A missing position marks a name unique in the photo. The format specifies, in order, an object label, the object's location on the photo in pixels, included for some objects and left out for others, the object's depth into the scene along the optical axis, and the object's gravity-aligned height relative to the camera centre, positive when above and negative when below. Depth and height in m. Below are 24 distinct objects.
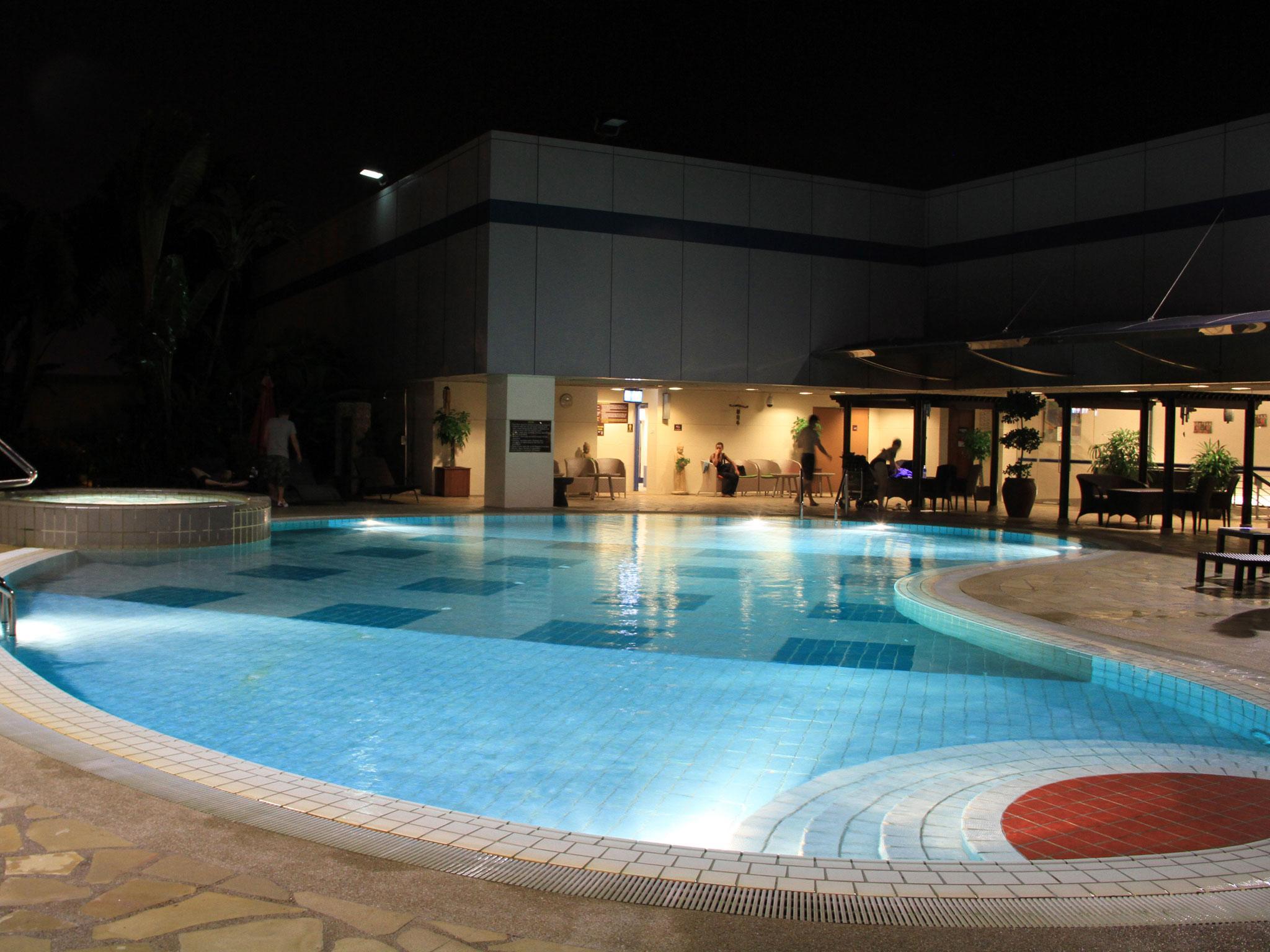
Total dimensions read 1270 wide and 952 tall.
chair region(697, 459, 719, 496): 23.67 -0.51
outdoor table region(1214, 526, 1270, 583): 9.58 -0.69
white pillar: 18.05 +0.08
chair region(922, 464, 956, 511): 18.88 -0.46
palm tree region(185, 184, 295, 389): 19.23 +4.32
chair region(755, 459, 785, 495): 23.81 -0.42
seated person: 22.73 -0.36
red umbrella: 17.81 +0.62
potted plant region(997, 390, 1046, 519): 17.31 +0.22
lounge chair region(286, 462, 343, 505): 17.78 -0.67
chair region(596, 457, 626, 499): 22.12 -0.30
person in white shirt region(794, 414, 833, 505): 17.50 +0.27
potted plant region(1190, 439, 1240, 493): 16.31 -0.03
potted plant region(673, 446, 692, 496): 23.45 -0.46
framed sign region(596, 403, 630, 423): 22.72 +0.94
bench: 8.80 -0.85
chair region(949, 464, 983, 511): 19.12 -0.49
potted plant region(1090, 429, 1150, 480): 17.62 +0.11
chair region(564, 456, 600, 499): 21.47 -0.29
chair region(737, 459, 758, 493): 23.61 -0.49
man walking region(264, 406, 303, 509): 16.20 +0.00
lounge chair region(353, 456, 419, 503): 19.14 -0.40
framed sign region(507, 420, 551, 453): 18.14 +0.30
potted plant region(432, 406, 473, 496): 20.30 +0.17
